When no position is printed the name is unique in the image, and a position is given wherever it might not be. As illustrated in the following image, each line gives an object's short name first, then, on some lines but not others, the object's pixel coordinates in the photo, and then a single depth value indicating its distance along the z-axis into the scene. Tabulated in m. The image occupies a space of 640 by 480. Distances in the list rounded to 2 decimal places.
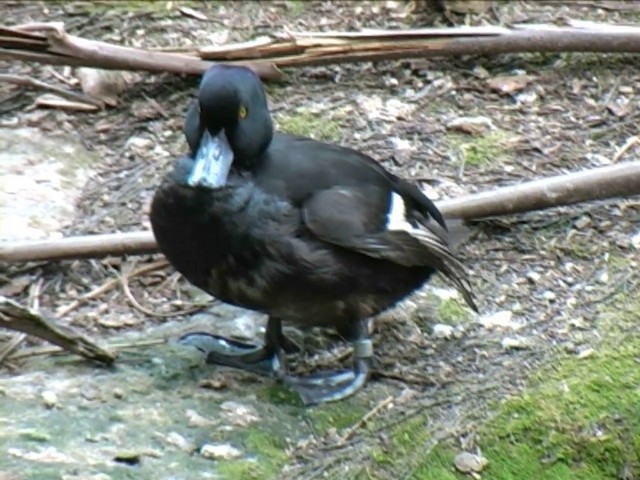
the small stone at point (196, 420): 8.42
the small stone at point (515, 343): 9.29
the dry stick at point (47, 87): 12.35
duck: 8.41
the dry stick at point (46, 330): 8.85
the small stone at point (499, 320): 9.58
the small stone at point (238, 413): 8.51
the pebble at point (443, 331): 9.55
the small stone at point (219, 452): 8.13
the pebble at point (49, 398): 8.42
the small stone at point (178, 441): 8.18
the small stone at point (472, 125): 11.84
